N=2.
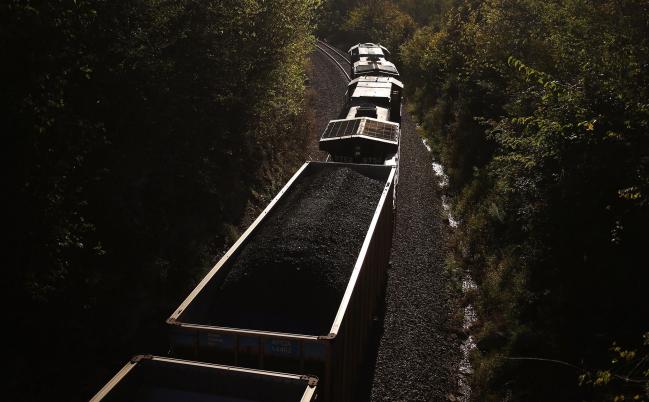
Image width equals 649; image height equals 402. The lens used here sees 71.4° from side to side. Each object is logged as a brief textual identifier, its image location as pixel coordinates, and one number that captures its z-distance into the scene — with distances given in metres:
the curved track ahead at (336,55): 33.34
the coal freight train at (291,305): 6.03
